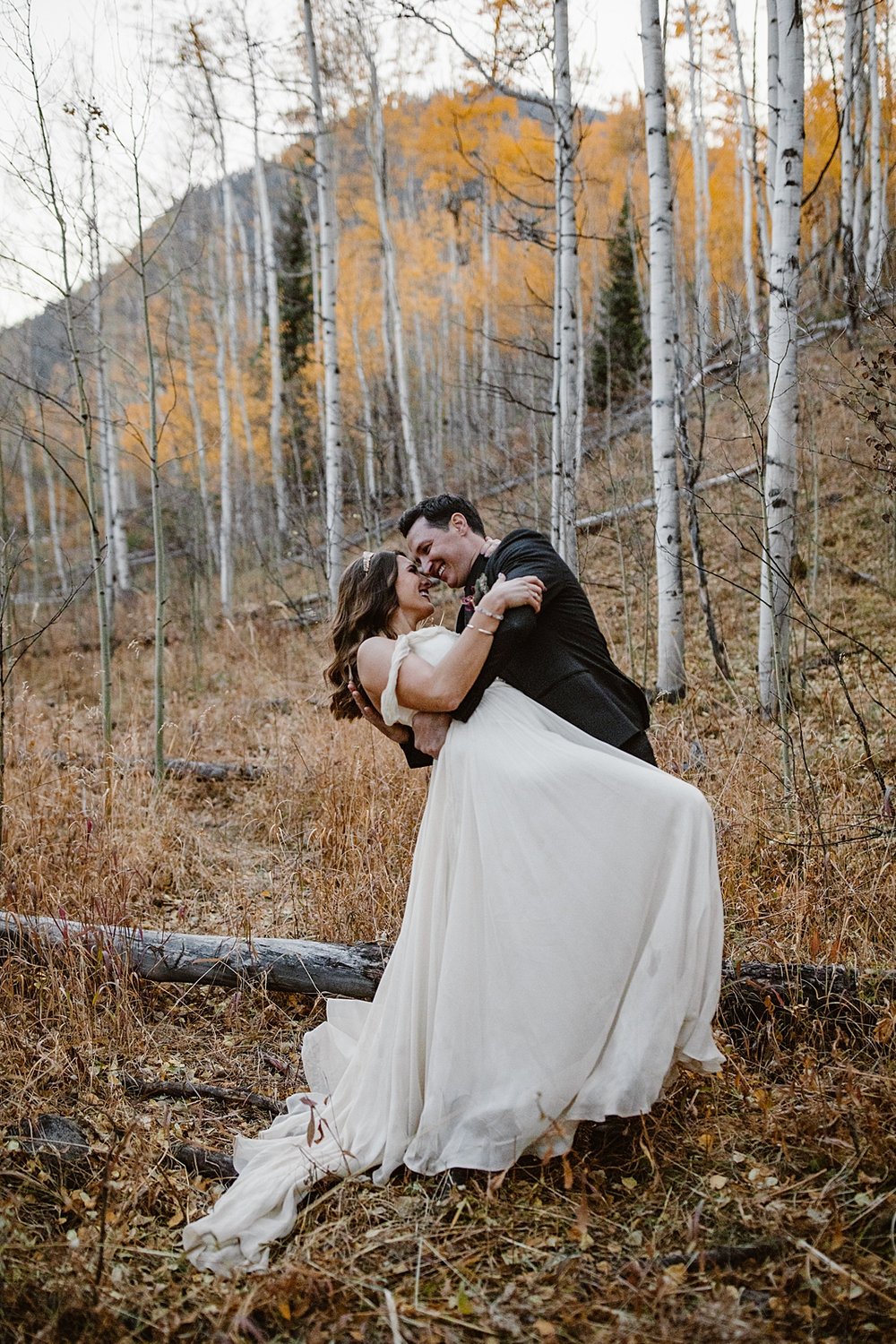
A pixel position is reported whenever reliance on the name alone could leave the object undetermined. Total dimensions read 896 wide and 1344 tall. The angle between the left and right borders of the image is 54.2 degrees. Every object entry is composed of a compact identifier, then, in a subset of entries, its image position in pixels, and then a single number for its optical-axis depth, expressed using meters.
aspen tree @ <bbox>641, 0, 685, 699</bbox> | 6.65
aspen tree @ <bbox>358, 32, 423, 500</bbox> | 14.15
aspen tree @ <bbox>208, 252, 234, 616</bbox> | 16.16
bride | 2.43
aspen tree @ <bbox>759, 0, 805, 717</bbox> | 5.36
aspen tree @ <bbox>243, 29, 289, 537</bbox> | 16.20
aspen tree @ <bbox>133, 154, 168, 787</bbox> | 5.71
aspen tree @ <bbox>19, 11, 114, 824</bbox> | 5.29
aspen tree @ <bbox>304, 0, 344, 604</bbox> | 9.21
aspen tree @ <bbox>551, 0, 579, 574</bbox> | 7.02
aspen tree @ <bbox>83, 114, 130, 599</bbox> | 14.70
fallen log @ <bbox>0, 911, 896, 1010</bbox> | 3.59
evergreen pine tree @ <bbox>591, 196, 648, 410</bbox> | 18.83
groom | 2.70
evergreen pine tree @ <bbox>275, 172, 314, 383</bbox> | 22.19
